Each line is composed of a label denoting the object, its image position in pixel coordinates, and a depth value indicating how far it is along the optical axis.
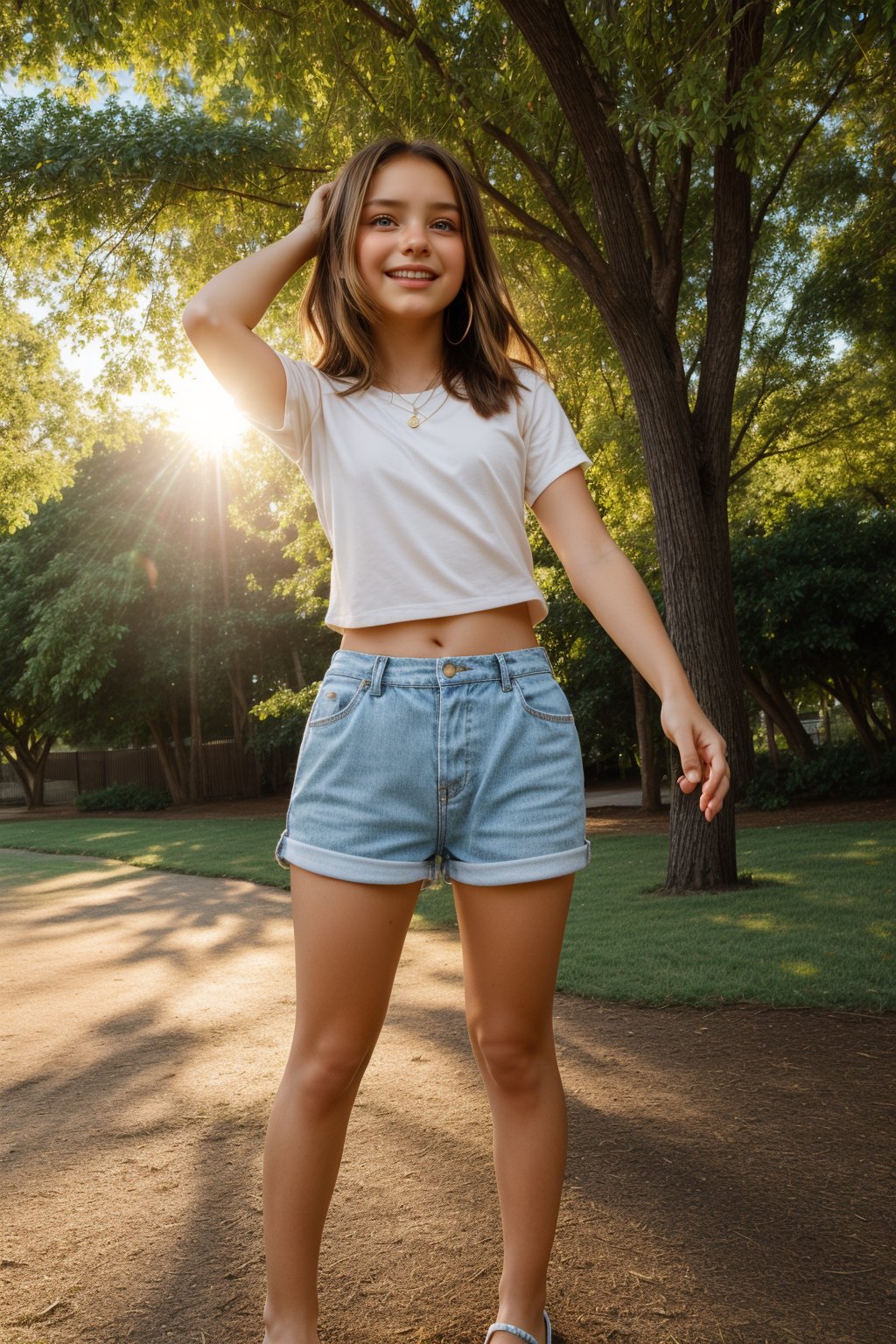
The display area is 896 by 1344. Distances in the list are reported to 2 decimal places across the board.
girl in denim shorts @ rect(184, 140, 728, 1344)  1.85
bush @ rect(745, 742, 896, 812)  14.15
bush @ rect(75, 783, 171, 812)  25.45
